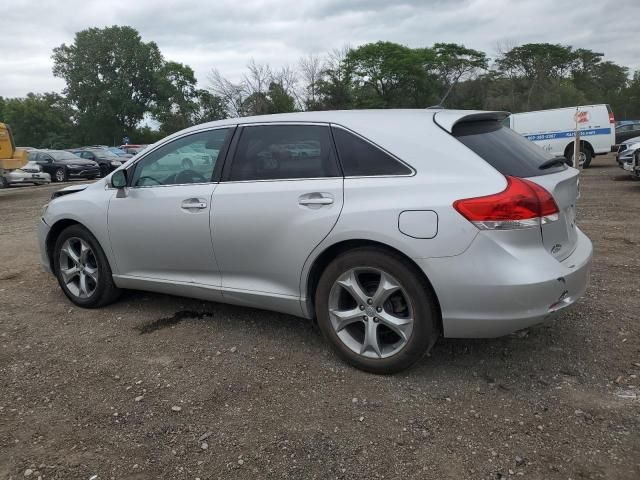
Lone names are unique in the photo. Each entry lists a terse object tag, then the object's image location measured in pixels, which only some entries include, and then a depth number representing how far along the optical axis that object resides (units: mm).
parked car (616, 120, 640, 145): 25109
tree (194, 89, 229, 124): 42812
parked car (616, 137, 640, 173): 12137
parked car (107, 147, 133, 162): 28116
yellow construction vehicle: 16688
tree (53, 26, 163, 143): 63312
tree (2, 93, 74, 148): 64812
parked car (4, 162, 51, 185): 19438
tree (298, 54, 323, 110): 43000
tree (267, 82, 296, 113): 40188
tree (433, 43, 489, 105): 61212
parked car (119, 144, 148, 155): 34781
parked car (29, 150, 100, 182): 23094
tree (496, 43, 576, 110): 48938
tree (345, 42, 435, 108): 61844
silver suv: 2834
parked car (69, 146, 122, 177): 26031
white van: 17609
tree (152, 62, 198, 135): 63312
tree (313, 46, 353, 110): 45000
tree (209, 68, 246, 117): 40562
